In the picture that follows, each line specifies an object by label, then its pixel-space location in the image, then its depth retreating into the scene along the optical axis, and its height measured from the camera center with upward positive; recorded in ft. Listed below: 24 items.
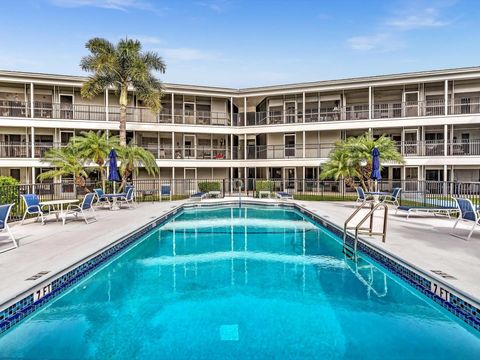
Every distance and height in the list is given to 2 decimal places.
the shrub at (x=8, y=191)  35.24 -1.71
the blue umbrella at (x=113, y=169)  48.21 +0.97
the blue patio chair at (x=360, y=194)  52.97 -3.35
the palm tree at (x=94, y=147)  52.44 +4.72
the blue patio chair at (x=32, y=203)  32.24 -2.82
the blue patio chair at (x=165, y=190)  63.31 -2.94
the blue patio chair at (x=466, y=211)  25.27 -3.09
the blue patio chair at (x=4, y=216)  22.47 -2.83
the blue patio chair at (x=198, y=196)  65.10 -4.39
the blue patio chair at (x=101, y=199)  49.90 -4.20
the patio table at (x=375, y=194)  47.75 -2.99
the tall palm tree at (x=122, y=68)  60.49 +20.77
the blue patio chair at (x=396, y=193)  49.01 -2.97
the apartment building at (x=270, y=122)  76.43 +13.32
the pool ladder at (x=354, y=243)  25.95 -6.05
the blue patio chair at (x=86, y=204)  35.45 -3.31
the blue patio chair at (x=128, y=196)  51.76 -3.43
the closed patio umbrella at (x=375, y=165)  46.03 +1.34
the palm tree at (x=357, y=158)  53.36 +2.84
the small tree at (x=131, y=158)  57.47 +3.16
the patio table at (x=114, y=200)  47.88 -3.99
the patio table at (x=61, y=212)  33.02 -3.95
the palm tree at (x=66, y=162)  50.78 +2.21
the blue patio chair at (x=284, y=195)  66.61 -4.27
